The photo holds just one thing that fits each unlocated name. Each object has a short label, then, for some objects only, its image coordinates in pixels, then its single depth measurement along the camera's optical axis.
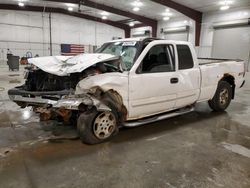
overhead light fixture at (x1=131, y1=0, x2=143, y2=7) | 15.66
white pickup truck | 3.28
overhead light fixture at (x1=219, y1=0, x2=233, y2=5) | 13.60
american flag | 22.75
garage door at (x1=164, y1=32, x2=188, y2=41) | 18.88
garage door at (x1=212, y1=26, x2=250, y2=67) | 14.34
